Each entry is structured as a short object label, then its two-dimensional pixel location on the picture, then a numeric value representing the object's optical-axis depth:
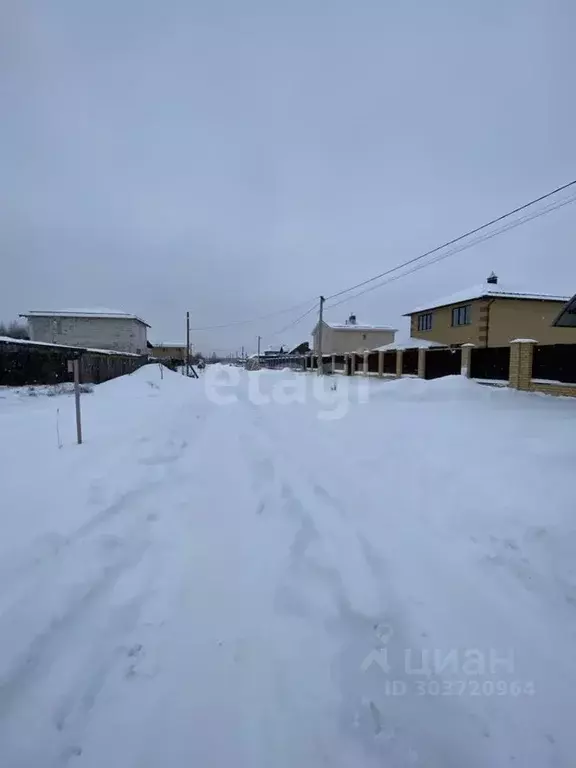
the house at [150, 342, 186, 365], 76.88
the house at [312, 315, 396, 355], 50.38
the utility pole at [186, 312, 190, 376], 40.60
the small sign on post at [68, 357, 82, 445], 6.76
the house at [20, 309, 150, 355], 39.66
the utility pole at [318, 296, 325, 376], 29.29
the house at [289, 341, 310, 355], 68.90
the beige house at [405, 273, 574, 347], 25.34
